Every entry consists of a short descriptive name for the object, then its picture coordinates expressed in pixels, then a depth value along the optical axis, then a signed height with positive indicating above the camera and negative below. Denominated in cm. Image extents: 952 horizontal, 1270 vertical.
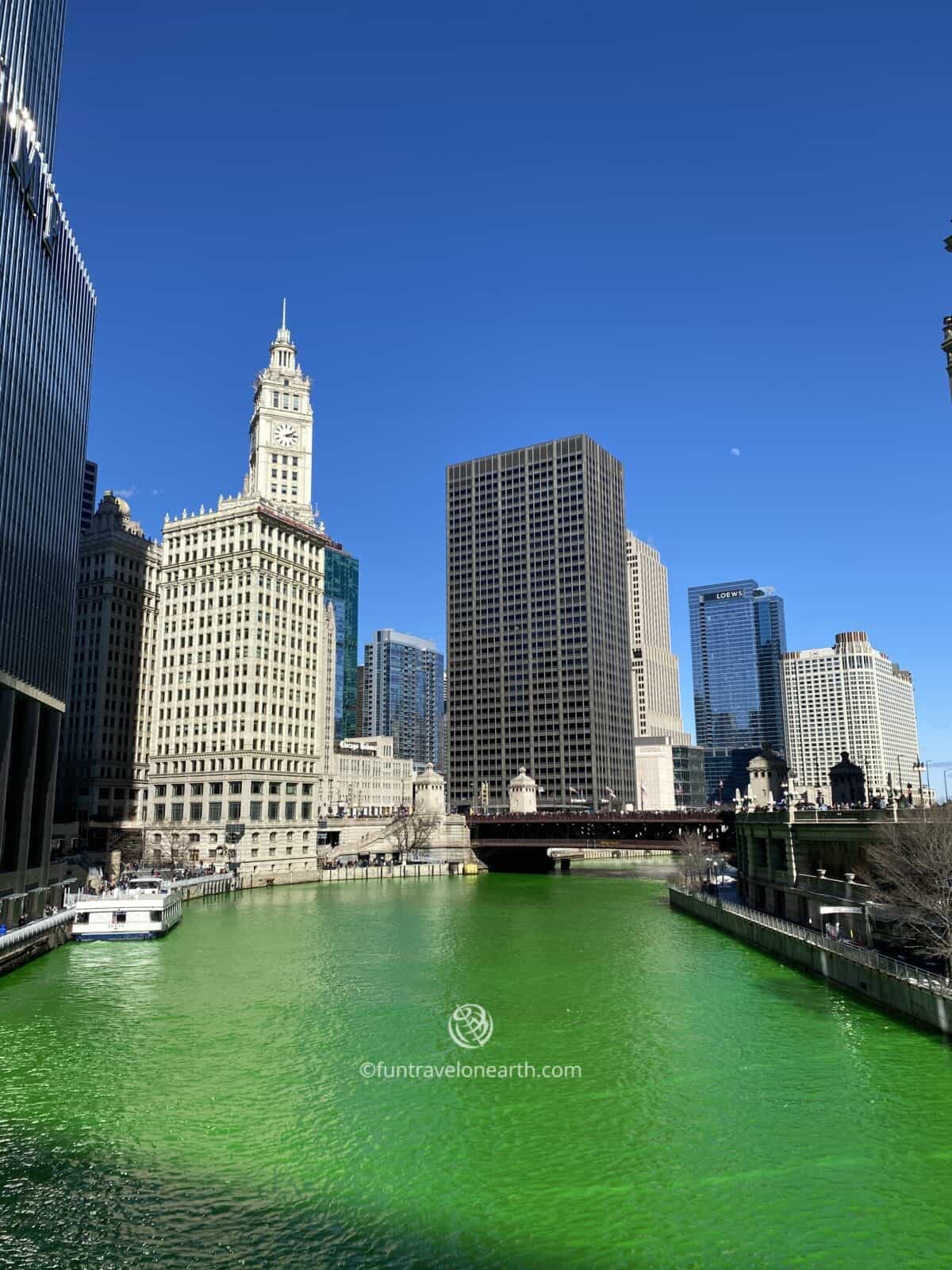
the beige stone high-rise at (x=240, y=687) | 15350 +2349
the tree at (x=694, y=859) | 12700 -560
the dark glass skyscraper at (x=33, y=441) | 8062 +3728
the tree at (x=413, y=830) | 18425 -155
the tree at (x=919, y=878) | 5362 -382
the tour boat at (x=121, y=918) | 8350 -826
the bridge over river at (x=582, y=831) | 15825 -207
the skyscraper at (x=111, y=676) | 17225 +2818
